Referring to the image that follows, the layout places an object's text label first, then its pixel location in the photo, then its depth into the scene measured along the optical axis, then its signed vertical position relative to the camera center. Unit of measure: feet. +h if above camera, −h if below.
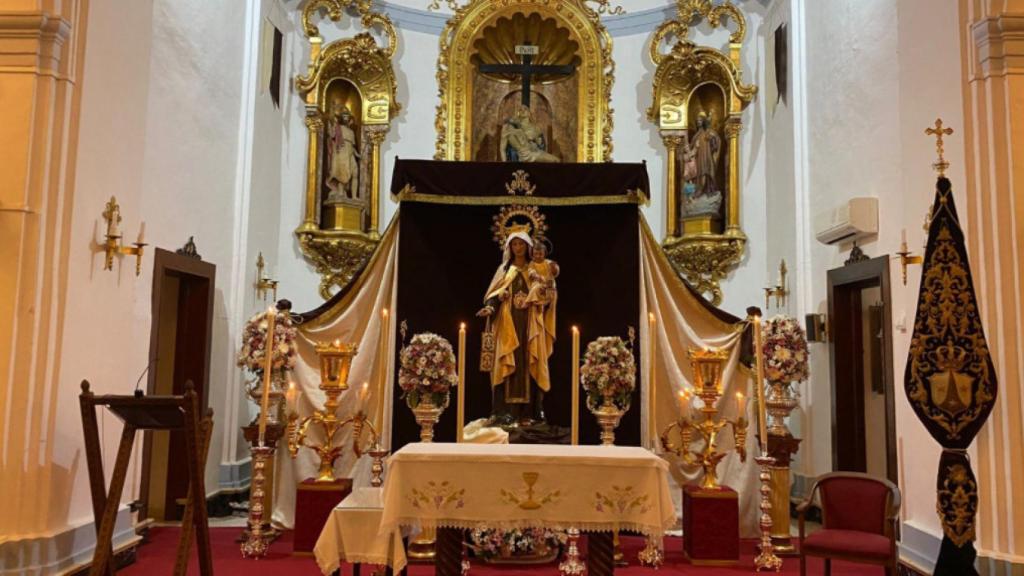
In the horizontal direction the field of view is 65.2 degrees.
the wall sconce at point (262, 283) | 29.81 +3.12
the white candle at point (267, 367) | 21.49 +0.00
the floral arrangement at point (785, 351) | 22.90 +0.68
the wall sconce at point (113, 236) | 19.11 +3.07
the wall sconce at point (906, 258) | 19.58 +2.91
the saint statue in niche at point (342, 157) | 32.30 +8.56
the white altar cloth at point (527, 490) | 14.58 -2.18
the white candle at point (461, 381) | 19.94 -0.29
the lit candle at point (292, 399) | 22.87 -0.94
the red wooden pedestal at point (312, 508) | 21.44 -3.77
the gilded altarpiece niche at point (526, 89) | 33.35 +11.87
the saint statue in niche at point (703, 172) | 31.89 +8.08
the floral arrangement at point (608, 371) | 22.56 +0.02
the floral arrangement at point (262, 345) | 22.93 +0.64
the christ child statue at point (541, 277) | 24.11 +2.83
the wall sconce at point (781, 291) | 29.52 +3.11
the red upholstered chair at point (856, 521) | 16.30 -3.23
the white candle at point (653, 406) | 25.27 -1.05
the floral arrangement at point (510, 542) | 20.62 -4.43
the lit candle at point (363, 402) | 21.77 -1.02
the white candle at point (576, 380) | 20.19 -0.21
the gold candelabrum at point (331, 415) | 22.38 -1.34
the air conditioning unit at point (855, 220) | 23.13 +4.56
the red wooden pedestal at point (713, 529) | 21.25 -4.12
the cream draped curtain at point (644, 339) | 25.44 +1.01
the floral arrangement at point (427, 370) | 22.25 -0.02
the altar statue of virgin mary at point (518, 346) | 24.22 +0.75
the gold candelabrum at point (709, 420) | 22.21 -1.32
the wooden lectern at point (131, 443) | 14.52 -1.51
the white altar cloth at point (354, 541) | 15.34 -3.34
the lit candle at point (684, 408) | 24.27 -1.09
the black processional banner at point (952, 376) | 15.94 +0.03
